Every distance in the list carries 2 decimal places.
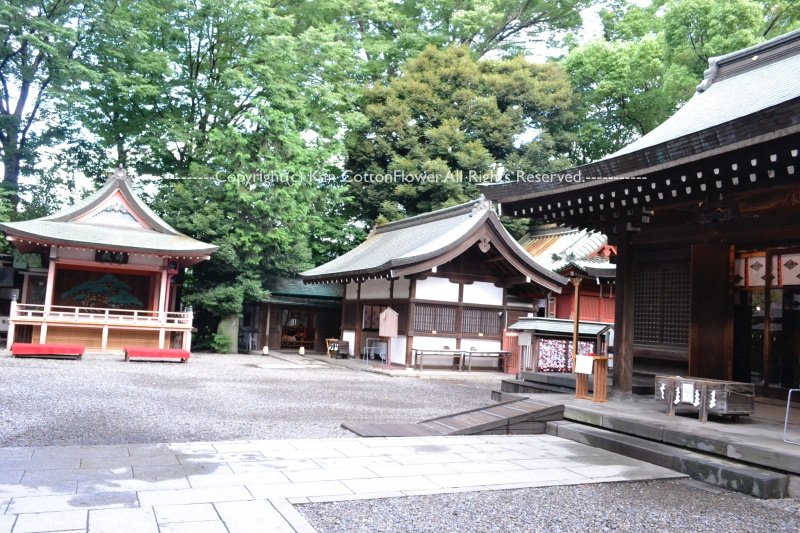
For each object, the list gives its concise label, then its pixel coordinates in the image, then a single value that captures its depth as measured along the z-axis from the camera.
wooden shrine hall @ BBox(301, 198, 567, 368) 17.84
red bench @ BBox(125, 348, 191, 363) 16.56
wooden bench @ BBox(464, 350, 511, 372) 18.09
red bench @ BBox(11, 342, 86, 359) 15.66
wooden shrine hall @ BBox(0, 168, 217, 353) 18.84
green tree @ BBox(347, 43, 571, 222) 27.33
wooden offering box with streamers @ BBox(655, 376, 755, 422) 7.16
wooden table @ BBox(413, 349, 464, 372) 17.37
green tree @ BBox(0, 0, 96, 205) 23.86
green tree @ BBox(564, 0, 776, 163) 22.48
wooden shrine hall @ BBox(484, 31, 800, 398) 7.00
